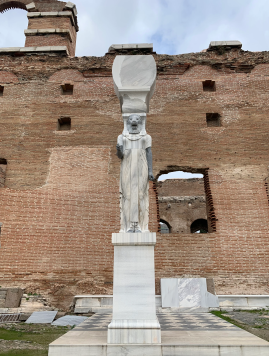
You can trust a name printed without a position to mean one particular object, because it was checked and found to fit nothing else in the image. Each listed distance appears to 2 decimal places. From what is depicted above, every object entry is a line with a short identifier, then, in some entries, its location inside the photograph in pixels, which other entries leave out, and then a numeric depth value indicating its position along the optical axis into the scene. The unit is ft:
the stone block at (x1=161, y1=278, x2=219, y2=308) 23.77
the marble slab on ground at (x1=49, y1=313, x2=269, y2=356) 9.99
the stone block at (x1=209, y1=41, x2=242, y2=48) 36.83
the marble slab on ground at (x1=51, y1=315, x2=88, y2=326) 19.63
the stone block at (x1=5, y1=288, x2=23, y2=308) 25.12
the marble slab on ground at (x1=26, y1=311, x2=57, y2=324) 20.51
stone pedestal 10.68
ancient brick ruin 27.58
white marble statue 12.55
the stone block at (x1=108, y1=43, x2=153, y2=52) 37.43
